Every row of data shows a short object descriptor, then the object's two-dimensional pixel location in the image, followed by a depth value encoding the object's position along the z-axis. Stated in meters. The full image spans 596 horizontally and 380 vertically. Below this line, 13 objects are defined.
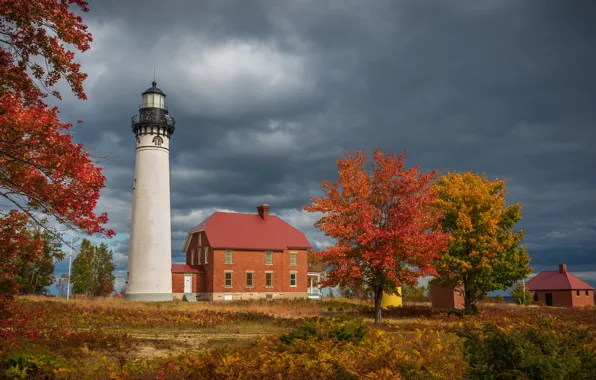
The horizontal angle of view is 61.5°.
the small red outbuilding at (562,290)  59.84
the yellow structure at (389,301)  39.44
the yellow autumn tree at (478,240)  31.22
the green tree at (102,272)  57.64
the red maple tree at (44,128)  10.47
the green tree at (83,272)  55.88
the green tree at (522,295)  54.56
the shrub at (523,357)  7.42
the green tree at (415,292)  58.77
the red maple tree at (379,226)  25.52
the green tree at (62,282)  55.62
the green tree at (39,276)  49.16
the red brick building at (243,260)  51.94
